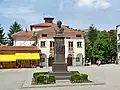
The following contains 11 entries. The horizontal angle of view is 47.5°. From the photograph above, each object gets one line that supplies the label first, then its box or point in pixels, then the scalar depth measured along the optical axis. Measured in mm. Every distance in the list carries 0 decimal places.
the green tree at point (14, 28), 53987
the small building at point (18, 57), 25947
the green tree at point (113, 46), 35043
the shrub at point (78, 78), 9012
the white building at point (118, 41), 33065
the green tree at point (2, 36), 45575
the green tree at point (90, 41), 35601
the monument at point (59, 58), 10205
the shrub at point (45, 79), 8796
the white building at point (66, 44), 28682
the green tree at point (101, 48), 34736
